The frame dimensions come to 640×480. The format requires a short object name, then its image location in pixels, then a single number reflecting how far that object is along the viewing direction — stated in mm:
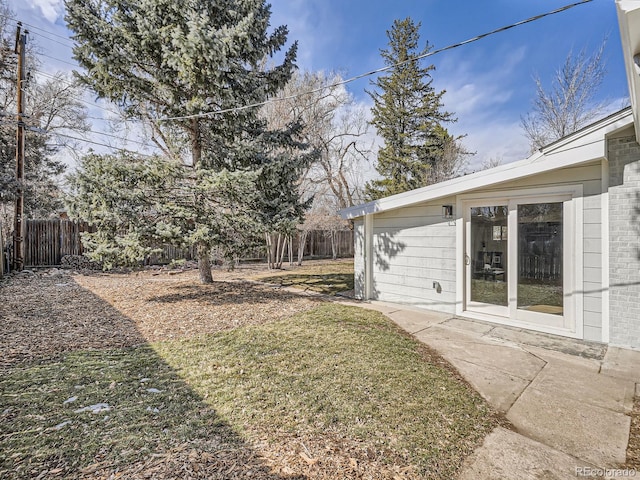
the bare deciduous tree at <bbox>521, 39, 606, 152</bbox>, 12258
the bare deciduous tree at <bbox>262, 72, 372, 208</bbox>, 12242
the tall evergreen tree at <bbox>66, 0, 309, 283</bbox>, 5520
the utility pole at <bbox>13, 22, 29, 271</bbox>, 9852
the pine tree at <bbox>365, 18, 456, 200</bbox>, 17141
